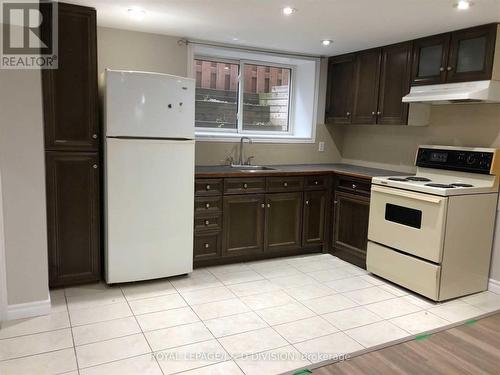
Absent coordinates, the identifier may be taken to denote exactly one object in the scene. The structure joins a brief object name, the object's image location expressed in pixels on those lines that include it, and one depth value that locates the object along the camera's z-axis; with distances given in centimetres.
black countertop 364
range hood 301
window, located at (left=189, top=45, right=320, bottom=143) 429
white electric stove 304
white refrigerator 301
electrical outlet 478
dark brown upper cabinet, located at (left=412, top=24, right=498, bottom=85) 304
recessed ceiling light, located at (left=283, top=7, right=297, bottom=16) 284
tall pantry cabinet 289
